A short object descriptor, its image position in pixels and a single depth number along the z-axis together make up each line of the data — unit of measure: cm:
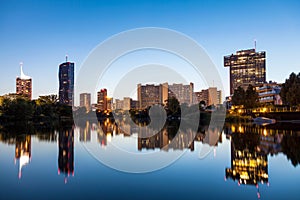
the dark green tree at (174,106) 7550
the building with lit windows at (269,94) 8562
